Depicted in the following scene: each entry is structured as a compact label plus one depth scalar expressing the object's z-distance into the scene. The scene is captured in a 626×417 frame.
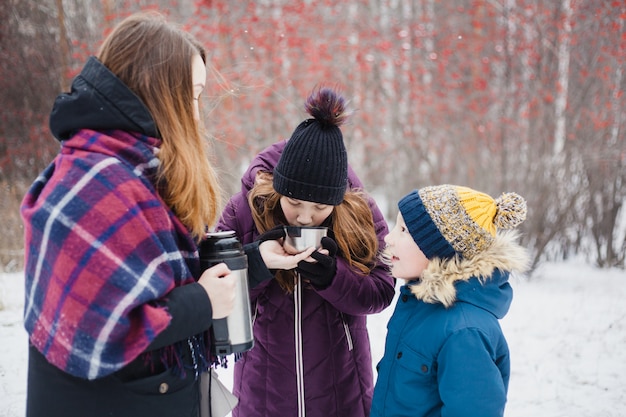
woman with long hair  1.22
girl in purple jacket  2.01
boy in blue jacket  1.62
